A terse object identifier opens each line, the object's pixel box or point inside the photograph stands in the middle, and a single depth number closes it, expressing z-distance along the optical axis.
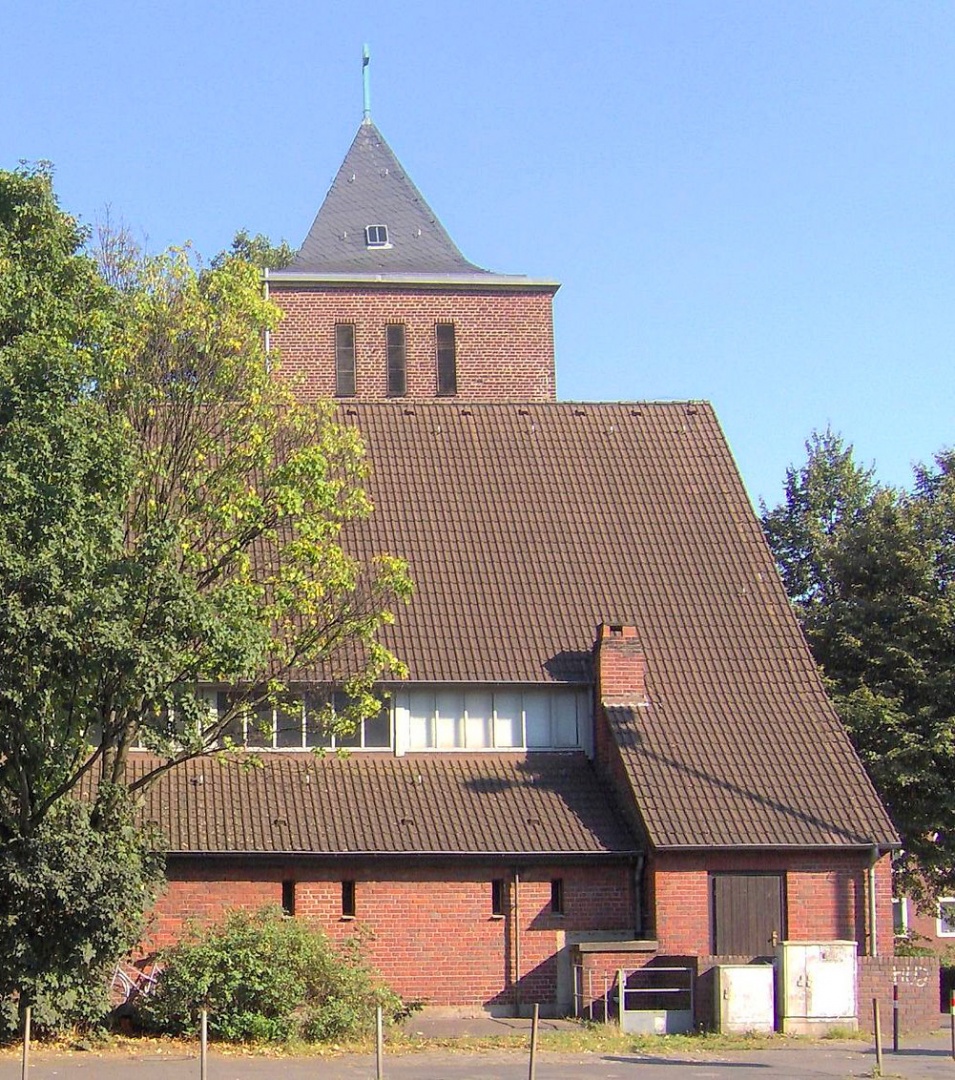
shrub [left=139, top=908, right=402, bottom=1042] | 23.66
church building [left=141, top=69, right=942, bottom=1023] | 27.38
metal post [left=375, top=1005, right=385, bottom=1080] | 18.36
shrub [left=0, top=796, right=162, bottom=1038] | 22.22
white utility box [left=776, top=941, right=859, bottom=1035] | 25.70
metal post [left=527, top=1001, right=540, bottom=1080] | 17.72
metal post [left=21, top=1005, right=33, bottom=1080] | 17.52
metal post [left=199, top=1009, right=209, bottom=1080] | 17.45
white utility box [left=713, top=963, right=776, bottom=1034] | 25.47
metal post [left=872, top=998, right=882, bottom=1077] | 20.69
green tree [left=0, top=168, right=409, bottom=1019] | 21.41
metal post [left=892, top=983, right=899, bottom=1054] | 23.42
